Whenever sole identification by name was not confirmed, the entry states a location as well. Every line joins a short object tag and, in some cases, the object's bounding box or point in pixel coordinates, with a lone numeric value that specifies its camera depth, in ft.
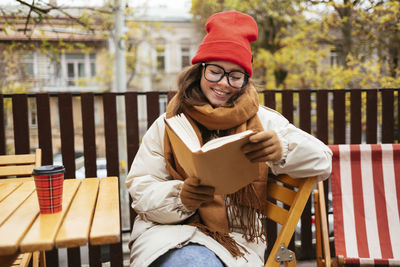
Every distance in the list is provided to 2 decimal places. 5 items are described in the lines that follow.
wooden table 3.70
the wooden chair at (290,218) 5.31
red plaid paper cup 4.29
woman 5.04
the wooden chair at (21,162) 7.89
